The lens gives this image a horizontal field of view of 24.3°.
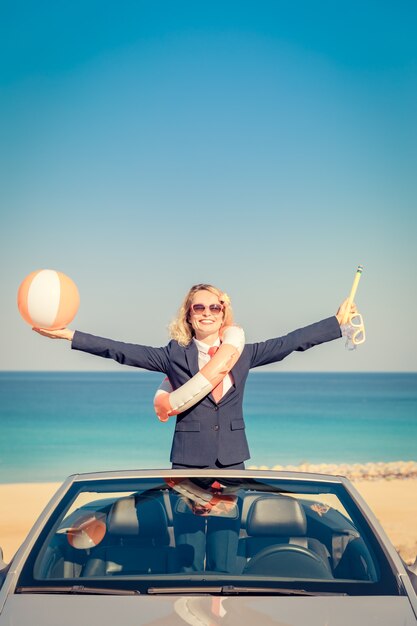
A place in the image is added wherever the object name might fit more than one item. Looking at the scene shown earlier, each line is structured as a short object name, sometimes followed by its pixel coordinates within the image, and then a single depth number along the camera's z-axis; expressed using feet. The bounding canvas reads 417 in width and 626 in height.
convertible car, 10.09
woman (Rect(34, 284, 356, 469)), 17.30
